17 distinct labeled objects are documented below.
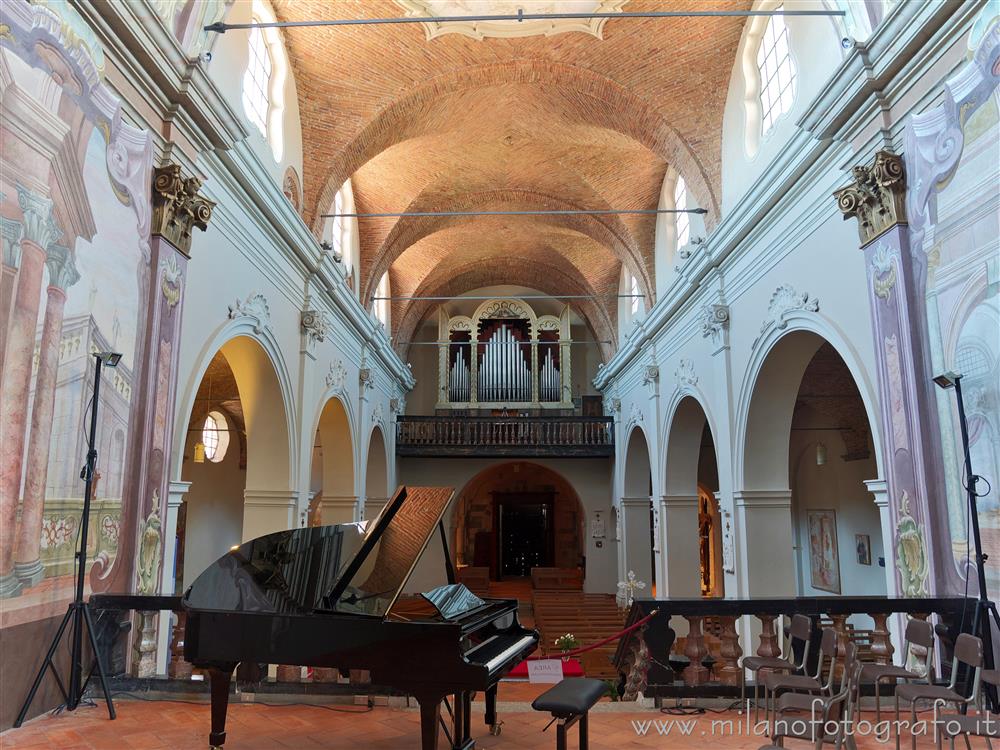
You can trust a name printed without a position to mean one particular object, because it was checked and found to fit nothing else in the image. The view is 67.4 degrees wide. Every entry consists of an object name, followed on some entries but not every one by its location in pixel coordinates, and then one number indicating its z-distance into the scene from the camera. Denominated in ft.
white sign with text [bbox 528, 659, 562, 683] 15.35
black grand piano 12.27
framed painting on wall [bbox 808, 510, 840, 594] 47.98
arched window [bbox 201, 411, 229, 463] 54.80
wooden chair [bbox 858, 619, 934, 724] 13.99
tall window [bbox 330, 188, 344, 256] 42.01
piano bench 11.69
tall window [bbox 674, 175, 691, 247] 40.68
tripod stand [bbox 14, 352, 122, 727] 15.67
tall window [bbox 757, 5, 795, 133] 27.53
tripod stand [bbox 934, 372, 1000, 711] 15.05
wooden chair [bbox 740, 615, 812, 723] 15.60
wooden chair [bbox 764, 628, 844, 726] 13.74
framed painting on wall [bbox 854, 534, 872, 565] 43.41
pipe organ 72.38
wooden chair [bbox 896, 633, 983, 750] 12.64
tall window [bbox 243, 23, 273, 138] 28.14
